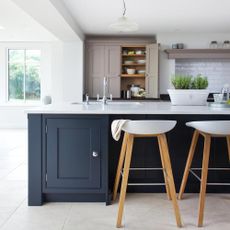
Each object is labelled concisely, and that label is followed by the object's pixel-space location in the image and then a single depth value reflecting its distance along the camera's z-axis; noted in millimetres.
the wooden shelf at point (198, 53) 8016
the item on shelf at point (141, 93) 8438
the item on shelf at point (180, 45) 8125
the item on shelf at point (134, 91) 8594
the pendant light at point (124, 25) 4449
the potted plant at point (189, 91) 4129
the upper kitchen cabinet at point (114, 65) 8422
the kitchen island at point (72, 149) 3344
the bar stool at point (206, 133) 2939
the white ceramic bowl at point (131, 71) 8570
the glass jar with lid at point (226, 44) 8094
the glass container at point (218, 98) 4035
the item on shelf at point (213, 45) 8102
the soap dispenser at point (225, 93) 4076
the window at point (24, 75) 10211
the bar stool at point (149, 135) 2885
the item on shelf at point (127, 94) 8484
